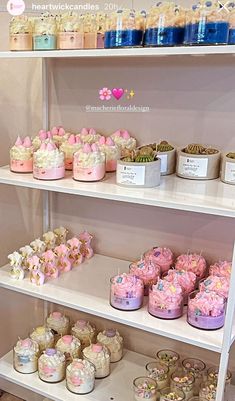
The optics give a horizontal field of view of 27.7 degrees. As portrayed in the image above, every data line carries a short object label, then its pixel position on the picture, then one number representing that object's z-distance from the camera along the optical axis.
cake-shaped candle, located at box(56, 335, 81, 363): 1.96
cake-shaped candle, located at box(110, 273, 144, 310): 1.66
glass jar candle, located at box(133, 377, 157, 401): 1.77
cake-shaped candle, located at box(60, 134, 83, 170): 1.80
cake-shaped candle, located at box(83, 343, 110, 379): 1.89
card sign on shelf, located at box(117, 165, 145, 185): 1.54
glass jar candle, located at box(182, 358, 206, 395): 1.82
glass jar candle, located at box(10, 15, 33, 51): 1.64
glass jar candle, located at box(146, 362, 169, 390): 1.83
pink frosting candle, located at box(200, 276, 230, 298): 1.60
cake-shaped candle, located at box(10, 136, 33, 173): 1.76
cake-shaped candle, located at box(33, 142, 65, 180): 1.68
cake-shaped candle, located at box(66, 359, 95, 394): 1.82
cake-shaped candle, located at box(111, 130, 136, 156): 1.83
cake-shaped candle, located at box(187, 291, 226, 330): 1.53
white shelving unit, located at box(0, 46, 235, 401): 1.41
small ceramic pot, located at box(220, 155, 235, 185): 1.54
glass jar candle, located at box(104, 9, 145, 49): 1.46
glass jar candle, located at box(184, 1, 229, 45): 1.33
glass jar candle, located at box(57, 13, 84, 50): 1.57
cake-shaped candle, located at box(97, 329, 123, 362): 2.00
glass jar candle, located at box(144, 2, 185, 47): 1.41
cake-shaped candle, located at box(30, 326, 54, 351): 2.03
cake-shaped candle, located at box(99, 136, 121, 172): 1.76
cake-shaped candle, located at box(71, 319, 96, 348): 2.06
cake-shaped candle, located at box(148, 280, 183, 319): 1.60
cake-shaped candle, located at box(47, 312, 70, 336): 2.11
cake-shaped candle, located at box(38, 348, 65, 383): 1.89
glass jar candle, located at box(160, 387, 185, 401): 1.72
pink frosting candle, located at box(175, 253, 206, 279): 1.77
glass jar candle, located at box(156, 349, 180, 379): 1.87
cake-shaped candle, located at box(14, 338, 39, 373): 1.95
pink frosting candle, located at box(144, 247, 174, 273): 1.83
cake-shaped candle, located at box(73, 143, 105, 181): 1.64
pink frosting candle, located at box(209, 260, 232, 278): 1.69
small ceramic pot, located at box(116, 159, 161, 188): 1.54
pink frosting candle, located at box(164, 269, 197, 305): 1.69
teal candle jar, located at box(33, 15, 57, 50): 1.61
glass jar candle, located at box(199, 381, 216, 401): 1.69
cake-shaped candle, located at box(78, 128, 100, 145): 1.85
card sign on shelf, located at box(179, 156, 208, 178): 1.61
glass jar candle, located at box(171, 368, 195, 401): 1.76
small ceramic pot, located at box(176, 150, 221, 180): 1.60
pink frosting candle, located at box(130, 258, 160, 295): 1.76
